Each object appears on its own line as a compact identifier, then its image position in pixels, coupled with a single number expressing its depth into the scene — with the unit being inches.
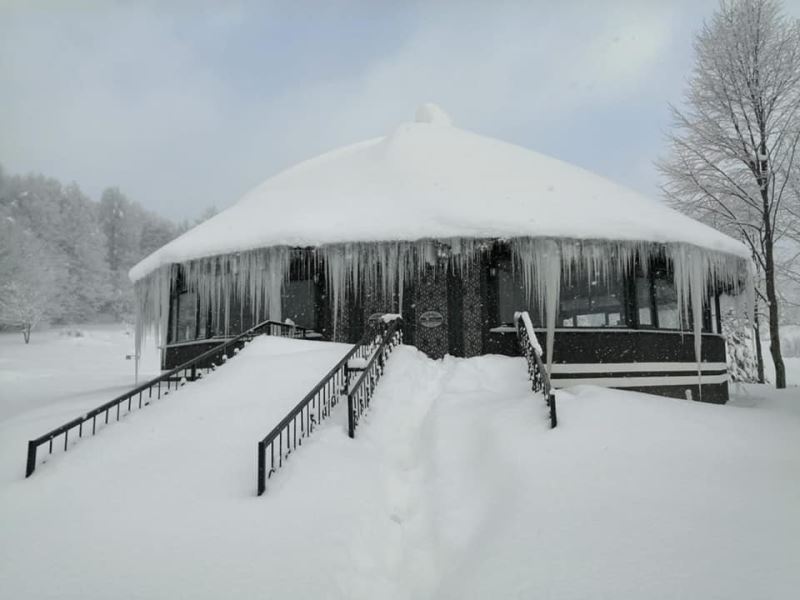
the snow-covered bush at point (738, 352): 755.4
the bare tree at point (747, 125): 592.7
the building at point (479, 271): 423.8
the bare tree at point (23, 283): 1562.5
